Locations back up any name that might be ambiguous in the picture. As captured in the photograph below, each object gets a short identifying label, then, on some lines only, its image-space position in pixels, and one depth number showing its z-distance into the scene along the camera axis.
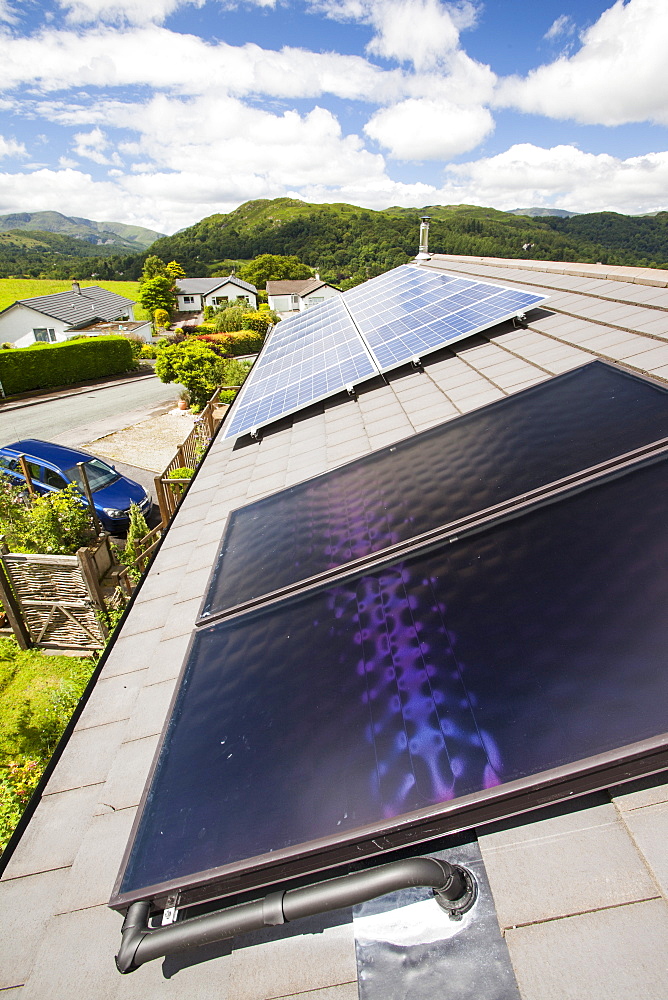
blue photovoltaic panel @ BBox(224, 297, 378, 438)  7.99
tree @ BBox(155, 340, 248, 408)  29.77
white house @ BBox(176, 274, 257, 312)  82.95
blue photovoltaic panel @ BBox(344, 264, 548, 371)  7.60
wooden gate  9.47
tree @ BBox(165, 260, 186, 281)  87.47
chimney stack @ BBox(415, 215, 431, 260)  19.57
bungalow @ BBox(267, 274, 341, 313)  80.50
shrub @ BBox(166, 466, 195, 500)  14.76
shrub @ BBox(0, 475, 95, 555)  11.16
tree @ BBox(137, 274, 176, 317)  76.50
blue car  14.81
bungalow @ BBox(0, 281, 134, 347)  50.50
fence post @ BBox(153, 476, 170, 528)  12.40
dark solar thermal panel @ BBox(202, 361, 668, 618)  3.33
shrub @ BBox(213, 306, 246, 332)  55.22
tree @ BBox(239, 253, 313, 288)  105.44
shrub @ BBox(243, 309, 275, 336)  55.94
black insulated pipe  1.64
